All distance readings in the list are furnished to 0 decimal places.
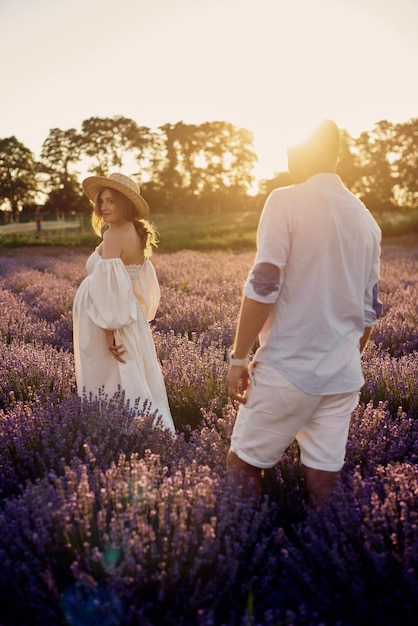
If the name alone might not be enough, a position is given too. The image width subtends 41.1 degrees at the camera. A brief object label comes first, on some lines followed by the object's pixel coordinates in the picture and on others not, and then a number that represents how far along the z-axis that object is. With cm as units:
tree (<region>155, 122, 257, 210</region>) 4906
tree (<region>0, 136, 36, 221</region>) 4216
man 193
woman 338
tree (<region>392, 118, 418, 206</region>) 4594
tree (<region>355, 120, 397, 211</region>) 4594
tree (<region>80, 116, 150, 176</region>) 4700
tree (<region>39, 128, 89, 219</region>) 4719
